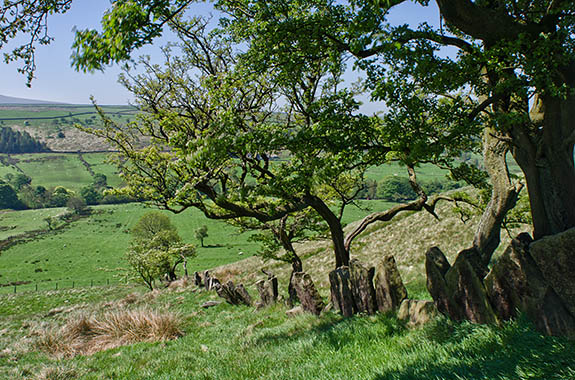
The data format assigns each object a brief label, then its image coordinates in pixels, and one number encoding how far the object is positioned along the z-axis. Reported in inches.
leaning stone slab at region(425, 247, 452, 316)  218.5
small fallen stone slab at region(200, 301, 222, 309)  653.9
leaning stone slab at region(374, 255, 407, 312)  266.8
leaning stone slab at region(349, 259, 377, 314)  287.3
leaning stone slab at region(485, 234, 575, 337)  166.7
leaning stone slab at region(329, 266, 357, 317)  313.4
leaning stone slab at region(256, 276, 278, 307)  507.5
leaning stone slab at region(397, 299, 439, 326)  224.1
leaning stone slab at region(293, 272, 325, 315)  359.3
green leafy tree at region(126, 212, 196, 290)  1589.6
